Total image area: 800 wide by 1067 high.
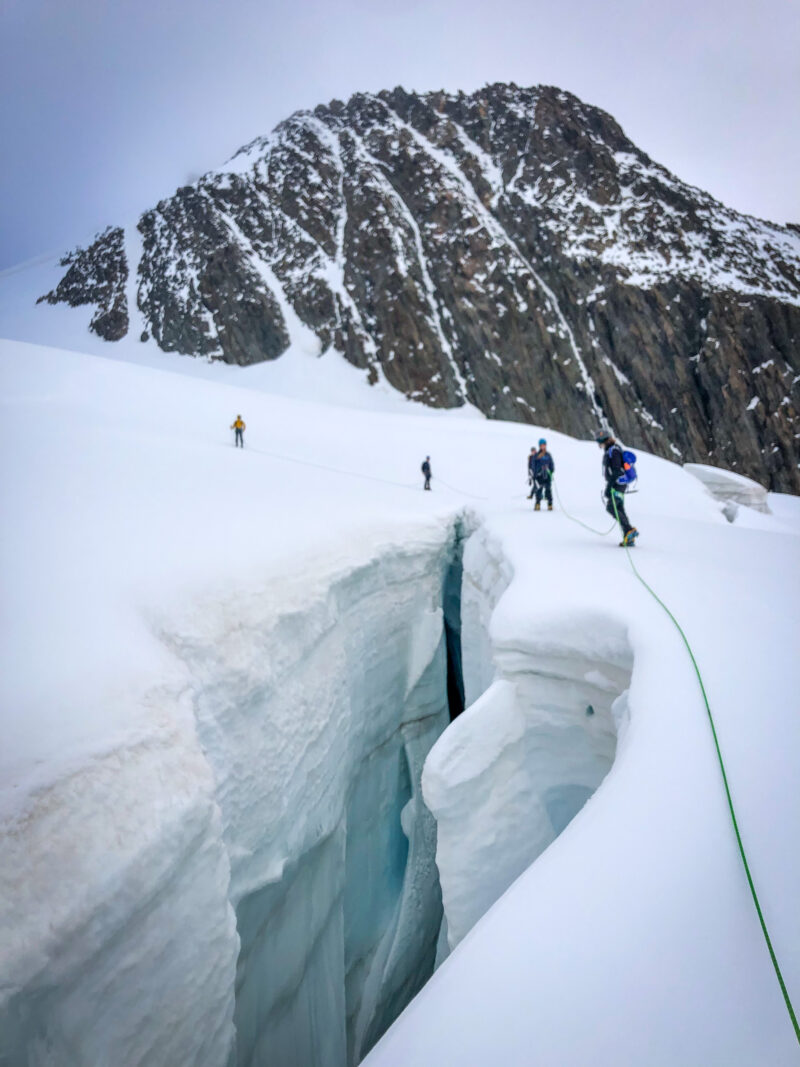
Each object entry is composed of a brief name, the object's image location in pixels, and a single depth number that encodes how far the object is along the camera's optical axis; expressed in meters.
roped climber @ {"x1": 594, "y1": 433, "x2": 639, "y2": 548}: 6.32
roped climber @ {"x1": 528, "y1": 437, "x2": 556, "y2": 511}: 10.34
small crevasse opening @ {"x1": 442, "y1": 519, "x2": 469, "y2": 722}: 9.75
